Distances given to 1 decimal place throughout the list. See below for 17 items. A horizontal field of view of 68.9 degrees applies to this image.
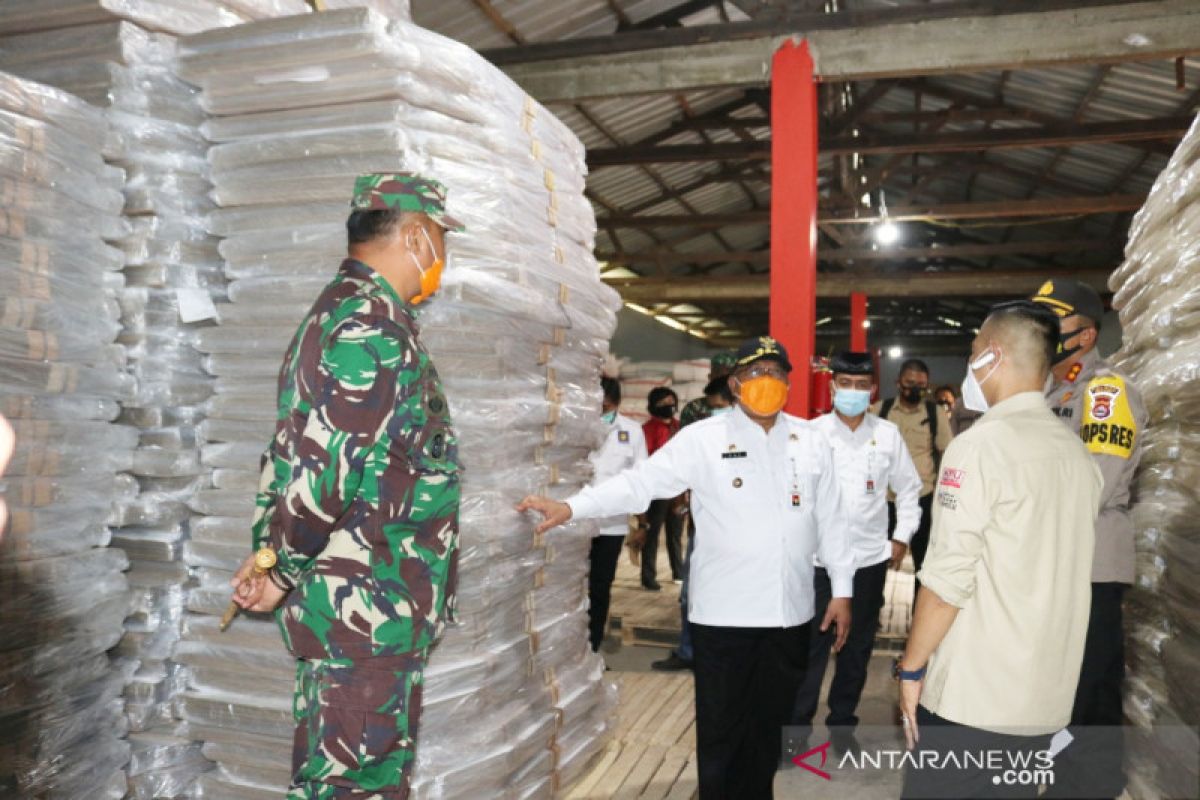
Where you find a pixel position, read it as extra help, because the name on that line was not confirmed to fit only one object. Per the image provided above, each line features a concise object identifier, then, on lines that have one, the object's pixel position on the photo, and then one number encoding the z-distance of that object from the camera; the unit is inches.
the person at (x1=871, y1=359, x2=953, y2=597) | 239.6
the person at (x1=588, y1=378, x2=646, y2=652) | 206.1
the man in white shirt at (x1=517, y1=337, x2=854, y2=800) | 117.0
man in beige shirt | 78.2
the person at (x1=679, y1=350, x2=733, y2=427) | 247.3
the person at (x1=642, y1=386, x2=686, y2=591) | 309.9
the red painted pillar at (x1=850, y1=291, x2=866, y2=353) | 706.8
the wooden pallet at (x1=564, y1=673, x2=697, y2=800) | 141.8
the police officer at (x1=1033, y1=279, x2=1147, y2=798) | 117.5
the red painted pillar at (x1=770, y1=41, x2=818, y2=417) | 247.9
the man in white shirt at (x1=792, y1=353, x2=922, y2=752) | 164.9
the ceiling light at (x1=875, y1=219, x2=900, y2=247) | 514.8
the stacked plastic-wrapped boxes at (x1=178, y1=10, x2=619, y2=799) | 107.9
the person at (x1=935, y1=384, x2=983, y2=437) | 219.5
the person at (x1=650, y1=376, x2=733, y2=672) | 213.3
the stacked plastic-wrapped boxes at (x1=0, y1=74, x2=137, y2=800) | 99.4
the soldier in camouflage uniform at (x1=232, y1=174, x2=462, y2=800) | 80.0
